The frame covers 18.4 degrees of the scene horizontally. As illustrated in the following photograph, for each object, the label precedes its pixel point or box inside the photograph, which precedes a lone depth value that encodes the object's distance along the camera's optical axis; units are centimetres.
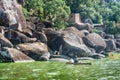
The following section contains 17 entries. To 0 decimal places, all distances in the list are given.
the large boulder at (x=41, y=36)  6819
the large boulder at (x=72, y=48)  6850
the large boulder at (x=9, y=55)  5412
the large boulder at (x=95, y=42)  8025
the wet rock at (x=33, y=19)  7700
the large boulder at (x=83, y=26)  9506
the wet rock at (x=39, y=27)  7256
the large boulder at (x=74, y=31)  8124
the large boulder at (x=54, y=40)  7069
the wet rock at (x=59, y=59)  6155
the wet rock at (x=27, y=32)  6676
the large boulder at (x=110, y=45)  8665
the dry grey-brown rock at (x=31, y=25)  7230
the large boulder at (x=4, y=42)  5912
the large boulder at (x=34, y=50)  6022
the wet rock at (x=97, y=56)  7044
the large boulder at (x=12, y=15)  6694
